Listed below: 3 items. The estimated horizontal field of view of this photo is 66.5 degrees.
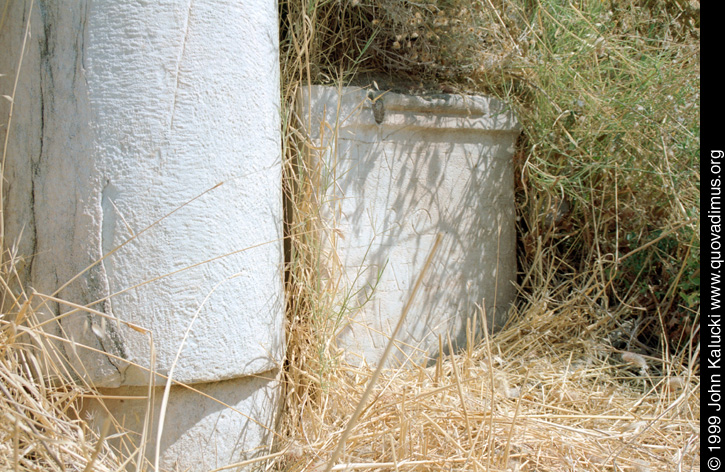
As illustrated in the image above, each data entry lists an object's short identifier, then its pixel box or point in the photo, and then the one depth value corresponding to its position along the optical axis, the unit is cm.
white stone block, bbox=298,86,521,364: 201
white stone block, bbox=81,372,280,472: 141
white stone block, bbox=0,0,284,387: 134
